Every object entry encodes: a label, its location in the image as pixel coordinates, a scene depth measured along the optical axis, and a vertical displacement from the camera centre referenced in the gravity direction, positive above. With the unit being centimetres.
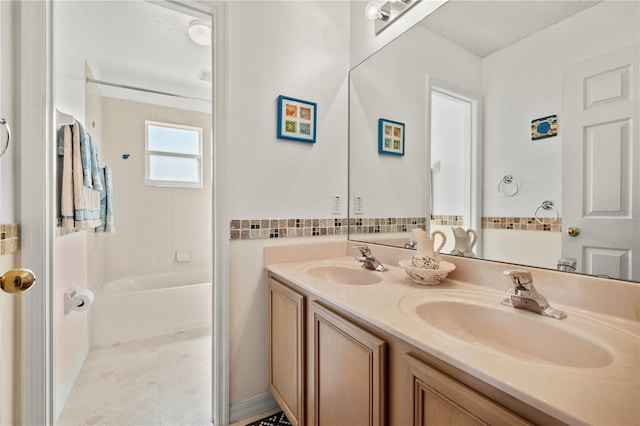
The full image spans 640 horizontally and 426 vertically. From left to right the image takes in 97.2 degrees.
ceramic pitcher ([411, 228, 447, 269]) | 110 -17
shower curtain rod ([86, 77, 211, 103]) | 232 +119
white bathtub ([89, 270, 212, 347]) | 230 -88
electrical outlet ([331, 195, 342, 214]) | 174 +4
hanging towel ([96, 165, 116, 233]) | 216 +5
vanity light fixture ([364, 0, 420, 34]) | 147 +108
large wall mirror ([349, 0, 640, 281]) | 80 +30
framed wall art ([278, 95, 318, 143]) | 155 +52
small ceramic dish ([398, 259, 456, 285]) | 108 -24
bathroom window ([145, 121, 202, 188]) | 319 +66
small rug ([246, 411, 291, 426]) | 143 -108
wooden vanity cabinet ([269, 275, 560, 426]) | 55 -45
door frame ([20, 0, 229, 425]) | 106 +6
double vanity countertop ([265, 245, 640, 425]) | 43 -29
